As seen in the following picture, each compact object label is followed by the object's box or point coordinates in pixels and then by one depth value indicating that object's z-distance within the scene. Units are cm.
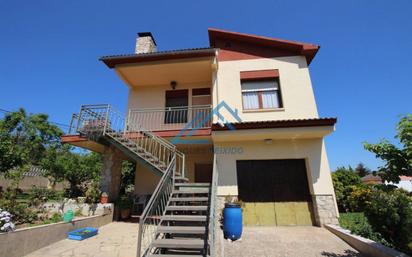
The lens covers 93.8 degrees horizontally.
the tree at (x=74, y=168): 1397
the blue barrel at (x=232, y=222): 565
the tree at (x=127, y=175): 1525
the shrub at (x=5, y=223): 442
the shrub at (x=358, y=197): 859
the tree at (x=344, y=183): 945
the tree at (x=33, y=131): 2073
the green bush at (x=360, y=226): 490
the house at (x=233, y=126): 729
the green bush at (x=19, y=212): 570
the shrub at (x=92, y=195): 787
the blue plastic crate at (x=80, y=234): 579
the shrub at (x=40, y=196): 701
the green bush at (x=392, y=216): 407
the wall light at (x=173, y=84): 1044
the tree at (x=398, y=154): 327
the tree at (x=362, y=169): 4316
